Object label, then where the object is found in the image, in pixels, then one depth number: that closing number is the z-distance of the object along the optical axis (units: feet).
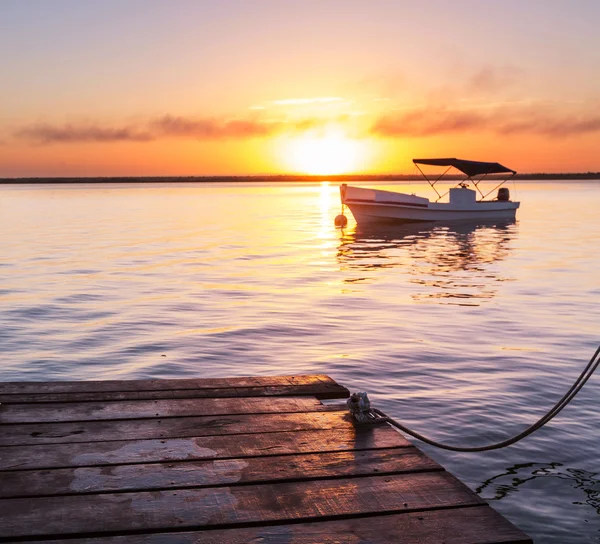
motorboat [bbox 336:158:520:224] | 124.98
